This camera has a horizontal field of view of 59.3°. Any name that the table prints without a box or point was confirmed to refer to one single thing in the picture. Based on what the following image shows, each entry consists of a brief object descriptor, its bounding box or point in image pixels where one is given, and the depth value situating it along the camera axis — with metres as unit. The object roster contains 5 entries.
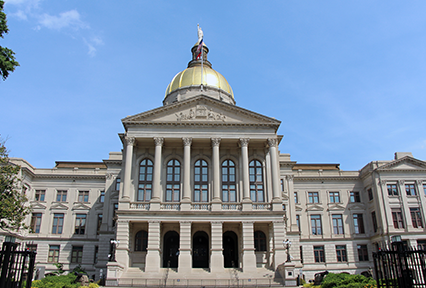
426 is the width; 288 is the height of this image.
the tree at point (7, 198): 26.42
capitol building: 37.56
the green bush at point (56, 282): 22.89
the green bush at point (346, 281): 22.34
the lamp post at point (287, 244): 34.92
